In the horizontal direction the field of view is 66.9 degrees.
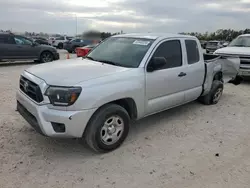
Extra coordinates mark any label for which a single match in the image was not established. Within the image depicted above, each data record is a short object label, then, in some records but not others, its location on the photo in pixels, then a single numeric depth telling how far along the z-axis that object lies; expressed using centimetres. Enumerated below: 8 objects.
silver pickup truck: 249
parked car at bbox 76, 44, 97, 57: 1085
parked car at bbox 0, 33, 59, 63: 964
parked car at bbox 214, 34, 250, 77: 660
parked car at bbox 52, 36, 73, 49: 2313
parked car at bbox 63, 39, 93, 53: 1780
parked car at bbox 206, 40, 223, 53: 1972
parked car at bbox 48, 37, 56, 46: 2352
